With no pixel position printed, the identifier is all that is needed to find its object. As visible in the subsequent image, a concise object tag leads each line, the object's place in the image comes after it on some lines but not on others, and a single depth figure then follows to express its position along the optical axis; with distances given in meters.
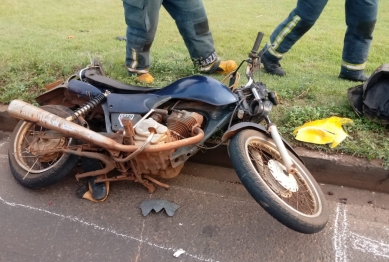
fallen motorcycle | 2.42
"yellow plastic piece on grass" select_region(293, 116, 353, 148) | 3.15
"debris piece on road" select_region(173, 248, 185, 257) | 2.41
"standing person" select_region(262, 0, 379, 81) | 4.01
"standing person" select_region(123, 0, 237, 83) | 3.92
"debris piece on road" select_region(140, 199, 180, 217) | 2.75
